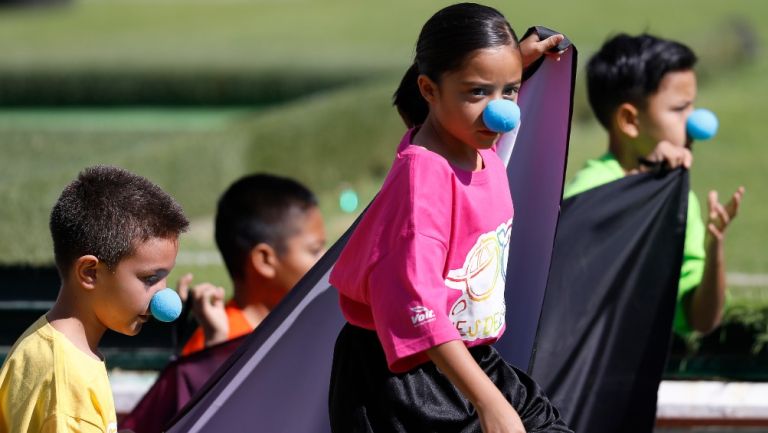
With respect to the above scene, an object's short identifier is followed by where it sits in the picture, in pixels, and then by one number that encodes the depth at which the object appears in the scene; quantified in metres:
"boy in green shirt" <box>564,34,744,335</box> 8.96
